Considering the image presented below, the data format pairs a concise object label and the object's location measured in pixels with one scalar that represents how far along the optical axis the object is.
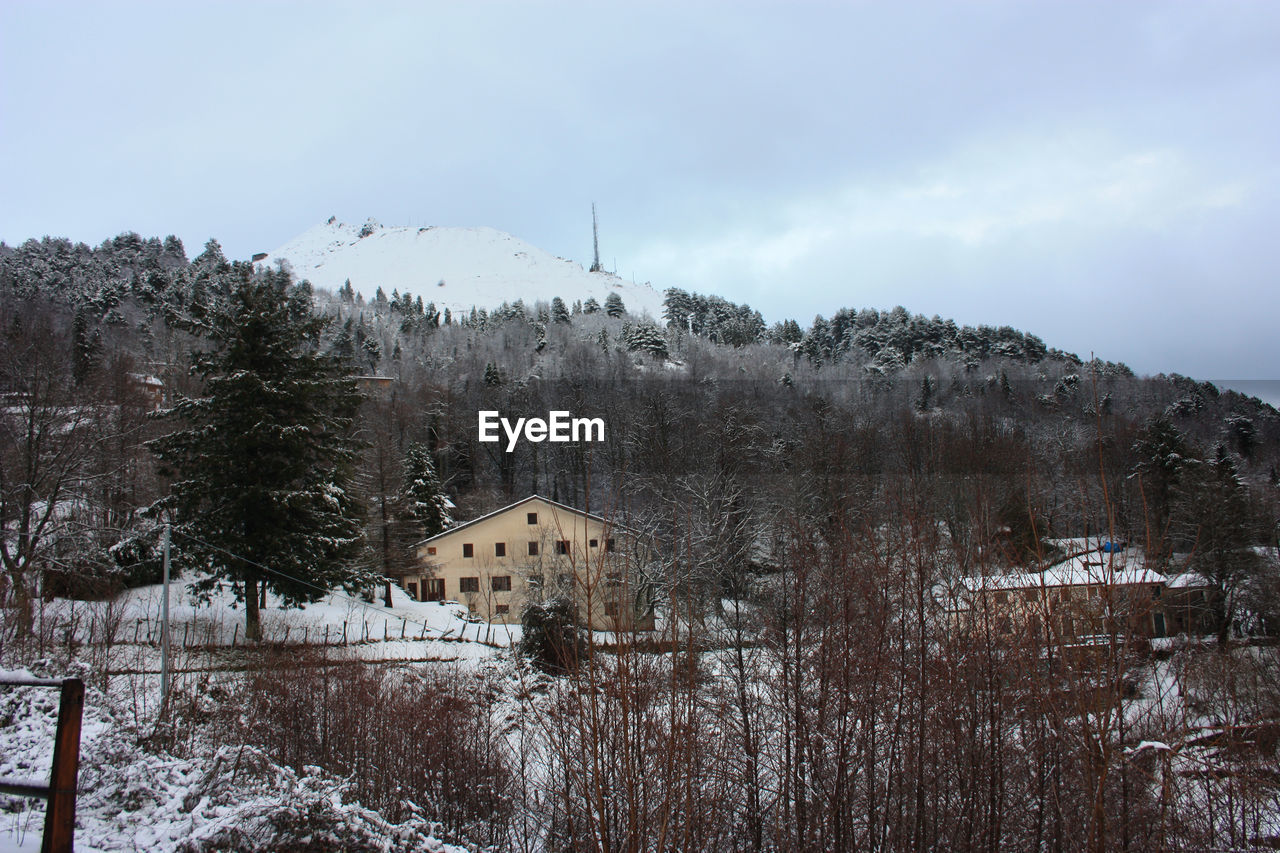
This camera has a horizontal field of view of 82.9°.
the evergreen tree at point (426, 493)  41.69
